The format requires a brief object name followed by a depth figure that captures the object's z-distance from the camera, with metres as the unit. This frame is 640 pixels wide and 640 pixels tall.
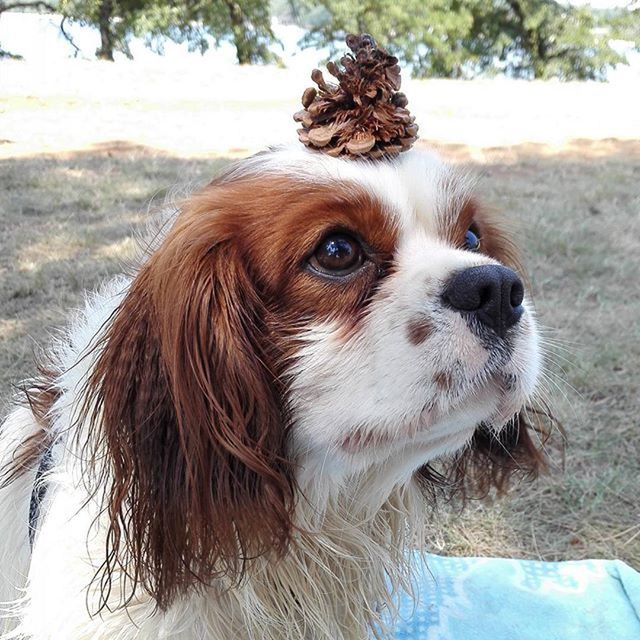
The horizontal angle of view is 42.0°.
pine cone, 0.32
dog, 0.29
